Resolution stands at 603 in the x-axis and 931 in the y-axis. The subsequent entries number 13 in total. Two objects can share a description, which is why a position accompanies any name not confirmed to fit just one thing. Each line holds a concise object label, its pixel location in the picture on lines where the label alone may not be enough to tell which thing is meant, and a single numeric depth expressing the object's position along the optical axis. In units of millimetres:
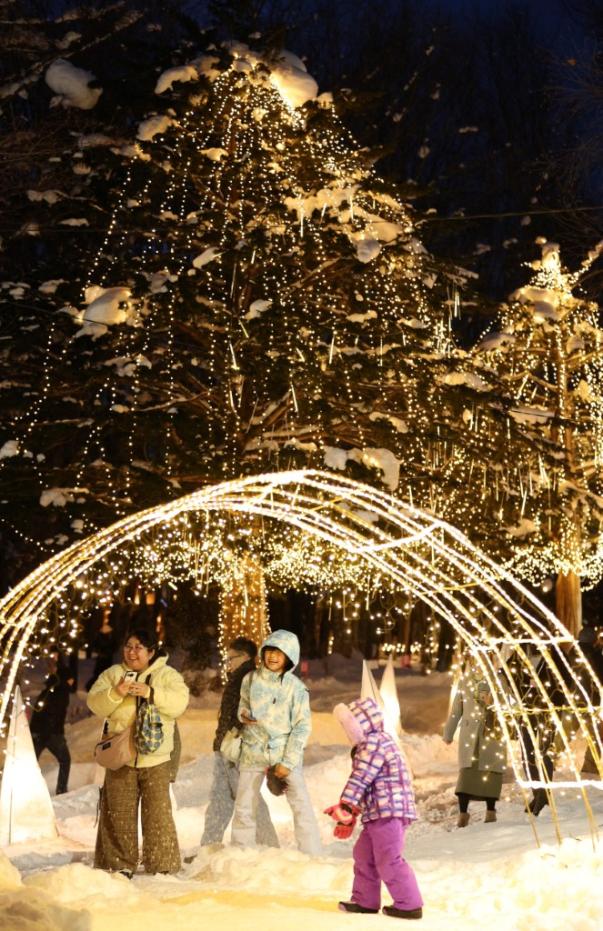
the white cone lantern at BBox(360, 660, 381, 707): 16422
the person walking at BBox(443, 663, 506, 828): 11930
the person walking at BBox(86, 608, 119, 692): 26027
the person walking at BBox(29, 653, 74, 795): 15648
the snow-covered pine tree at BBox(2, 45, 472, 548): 15906
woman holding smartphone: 8836
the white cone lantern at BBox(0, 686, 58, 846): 12297
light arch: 8383
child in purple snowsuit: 7438
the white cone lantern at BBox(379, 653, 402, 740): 18606
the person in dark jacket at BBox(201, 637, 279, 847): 10469
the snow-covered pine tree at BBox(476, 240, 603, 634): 20438
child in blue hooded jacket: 9633
